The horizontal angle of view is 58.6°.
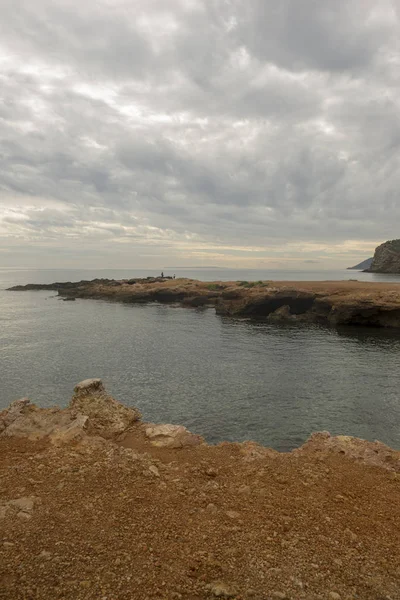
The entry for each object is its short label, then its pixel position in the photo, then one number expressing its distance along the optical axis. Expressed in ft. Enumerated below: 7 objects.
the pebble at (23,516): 25.93
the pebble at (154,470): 33.04
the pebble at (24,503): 27.14
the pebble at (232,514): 27.25
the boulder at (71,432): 39.32
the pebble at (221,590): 20.44
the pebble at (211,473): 33.53
